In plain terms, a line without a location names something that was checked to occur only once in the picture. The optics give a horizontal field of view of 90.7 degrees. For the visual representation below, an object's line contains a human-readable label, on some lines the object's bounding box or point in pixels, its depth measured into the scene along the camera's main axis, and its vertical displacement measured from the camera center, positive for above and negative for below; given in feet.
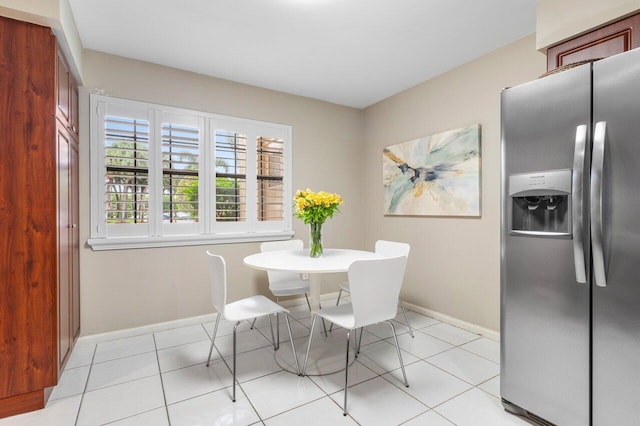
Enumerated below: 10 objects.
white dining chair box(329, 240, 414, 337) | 9.34 -1.13
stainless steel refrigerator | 4.38 -0.50
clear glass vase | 8.13 -0.68
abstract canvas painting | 9.55 +1.29
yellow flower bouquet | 7.86 +0.06
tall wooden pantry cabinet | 5.83 -0.08
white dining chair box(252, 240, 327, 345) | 9.29 -2.11
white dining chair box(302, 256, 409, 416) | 5.88 -1.53
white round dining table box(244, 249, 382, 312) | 6.55 -1.15
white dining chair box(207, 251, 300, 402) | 6.47 -2.22
